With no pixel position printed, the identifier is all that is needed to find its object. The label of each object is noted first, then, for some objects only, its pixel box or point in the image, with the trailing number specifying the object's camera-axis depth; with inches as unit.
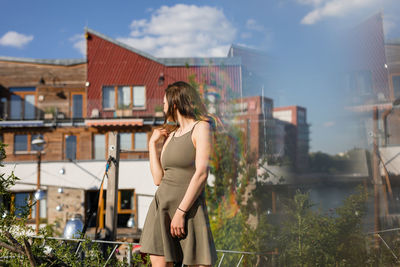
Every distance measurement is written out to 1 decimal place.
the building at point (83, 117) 502.6
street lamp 479.2
